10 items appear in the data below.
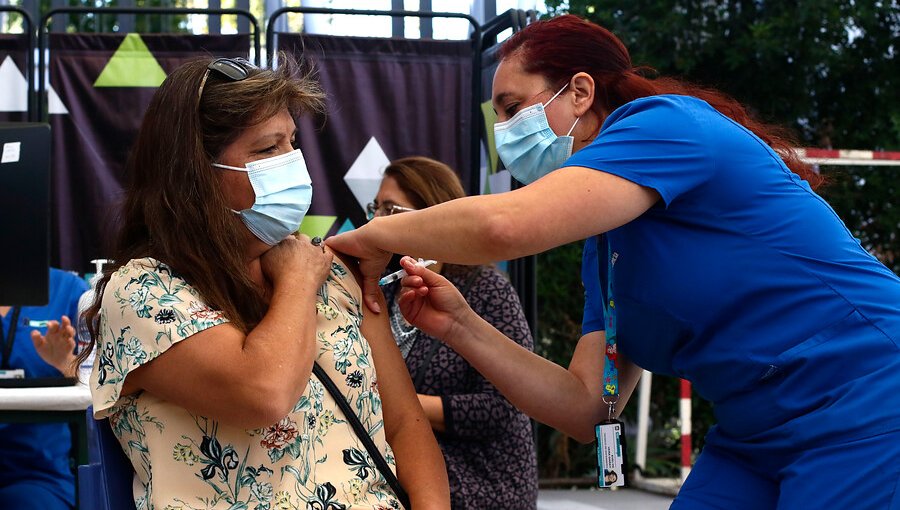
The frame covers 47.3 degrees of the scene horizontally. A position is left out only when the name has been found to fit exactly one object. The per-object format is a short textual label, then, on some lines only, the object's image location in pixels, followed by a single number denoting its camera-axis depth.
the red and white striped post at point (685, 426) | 5.04
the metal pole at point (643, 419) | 5.38
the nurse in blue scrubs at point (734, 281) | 1.53
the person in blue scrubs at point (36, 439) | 2.99
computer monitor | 2.81
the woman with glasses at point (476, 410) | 2.80
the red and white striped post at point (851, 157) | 4.73
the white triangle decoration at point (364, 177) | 4.27
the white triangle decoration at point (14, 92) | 4.07
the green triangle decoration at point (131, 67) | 4.13
